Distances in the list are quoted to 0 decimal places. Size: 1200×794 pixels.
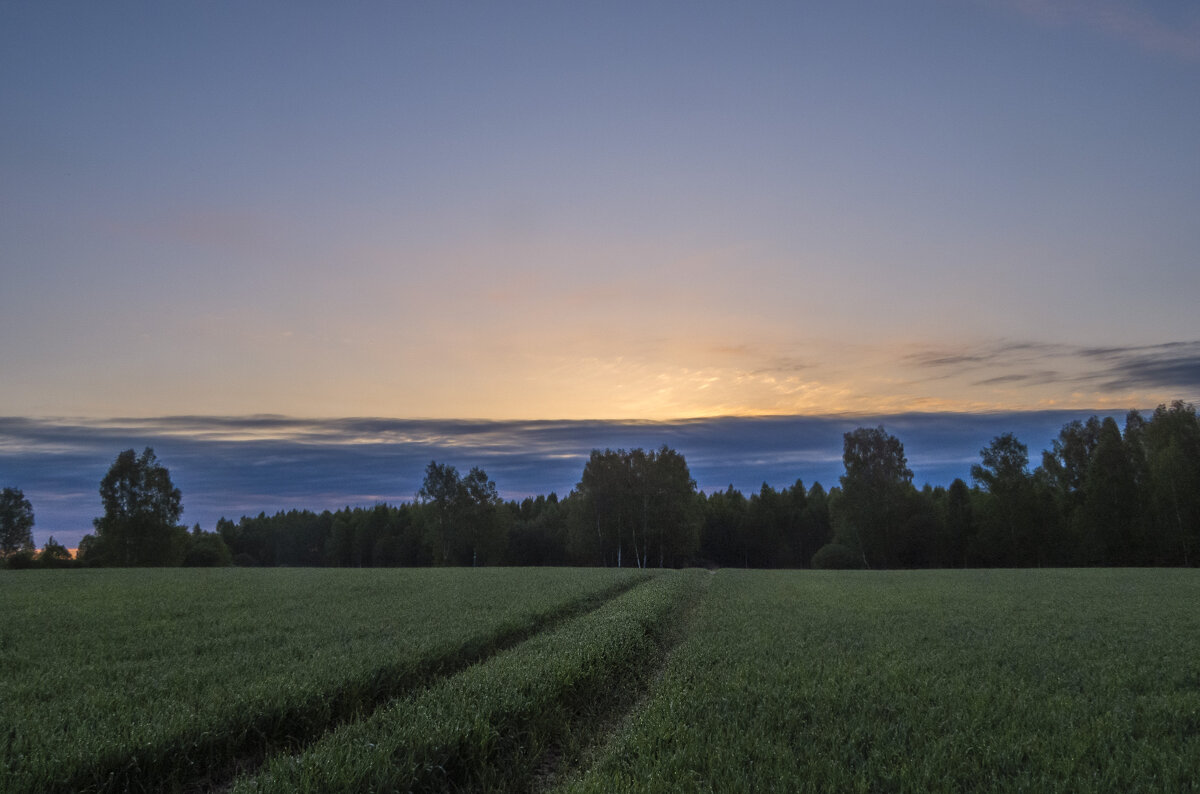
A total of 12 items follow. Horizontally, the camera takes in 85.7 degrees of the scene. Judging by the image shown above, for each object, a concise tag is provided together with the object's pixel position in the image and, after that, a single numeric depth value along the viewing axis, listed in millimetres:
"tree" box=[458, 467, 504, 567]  97688
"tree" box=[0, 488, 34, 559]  94062
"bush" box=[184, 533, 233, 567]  103812
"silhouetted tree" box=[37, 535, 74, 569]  82500
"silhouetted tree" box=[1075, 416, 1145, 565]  72250
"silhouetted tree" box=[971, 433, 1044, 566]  80125
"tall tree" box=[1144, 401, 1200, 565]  67562
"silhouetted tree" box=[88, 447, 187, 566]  82062
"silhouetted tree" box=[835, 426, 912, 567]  85562
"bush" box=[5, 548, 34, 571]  76750
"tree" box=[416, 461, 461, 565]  97375
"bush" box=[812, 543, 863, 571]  87500
